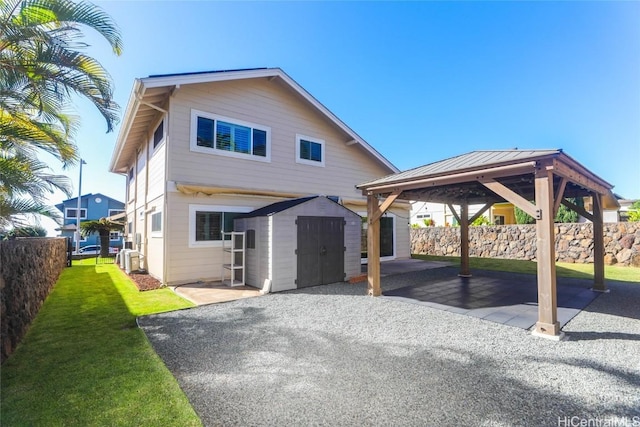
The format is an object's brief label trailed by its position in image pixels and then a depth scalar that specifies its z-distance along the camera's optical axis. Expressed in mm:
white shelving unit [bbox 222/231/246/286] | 8562
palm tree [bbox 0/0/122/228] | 4512
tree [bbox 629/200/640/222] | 13609
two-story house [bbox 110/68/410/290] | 8711
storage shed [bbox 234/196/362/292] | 7867
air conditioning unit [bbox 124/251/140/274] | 10984
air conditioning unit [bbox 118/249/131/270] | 12266
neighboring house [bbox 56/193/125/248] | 32500
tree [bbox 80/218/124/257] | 16891
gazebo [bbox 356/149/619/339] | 4520
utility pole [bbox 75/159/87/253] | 21045
